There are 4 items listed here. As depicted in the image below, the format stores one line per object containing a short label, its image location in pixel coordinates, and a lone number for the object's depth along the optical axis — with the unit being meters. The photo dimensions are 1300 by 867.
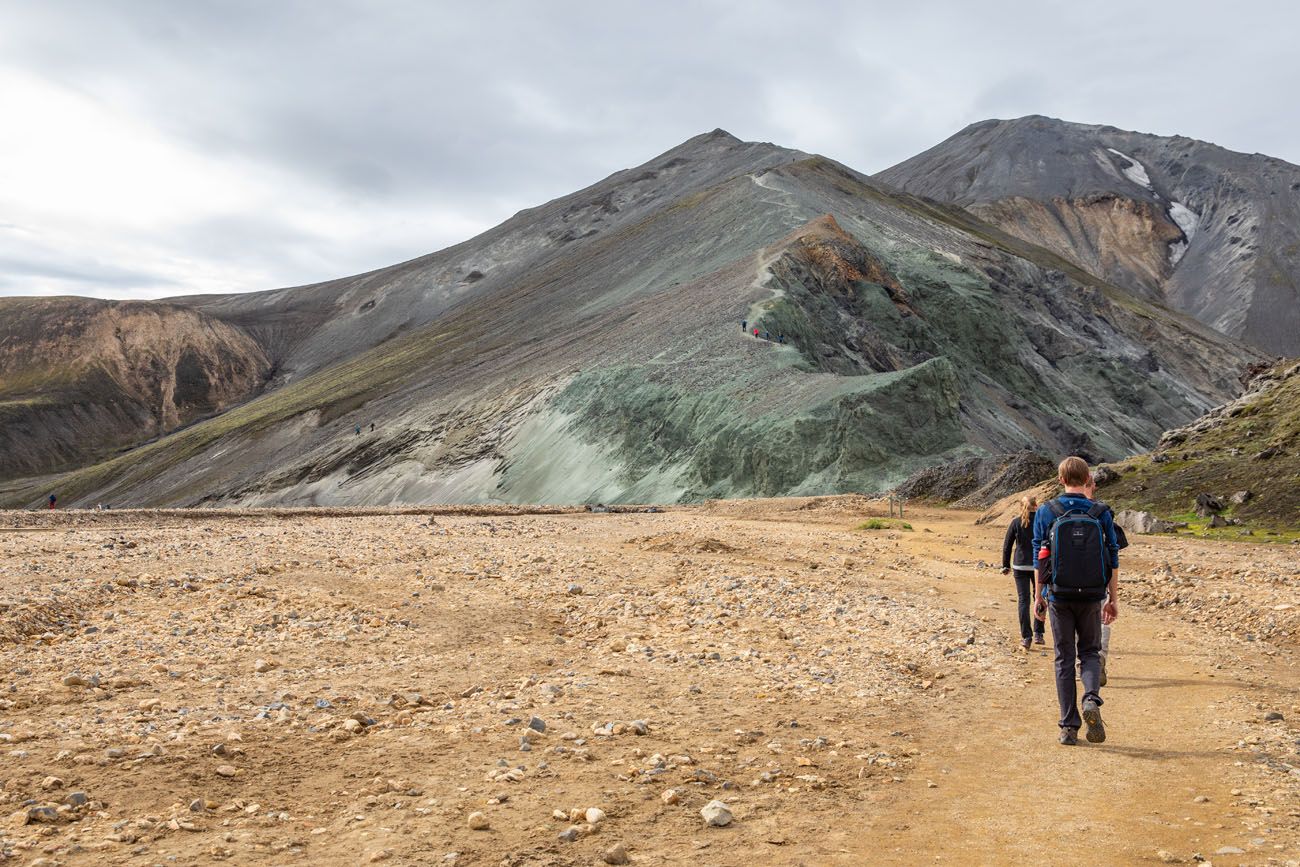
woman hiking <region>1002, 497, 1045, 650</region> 11.15
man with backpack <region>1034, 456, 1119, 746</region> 7.35
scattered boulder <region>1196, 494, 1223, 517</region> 20.84
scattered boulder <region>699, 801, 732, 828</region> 5.57
